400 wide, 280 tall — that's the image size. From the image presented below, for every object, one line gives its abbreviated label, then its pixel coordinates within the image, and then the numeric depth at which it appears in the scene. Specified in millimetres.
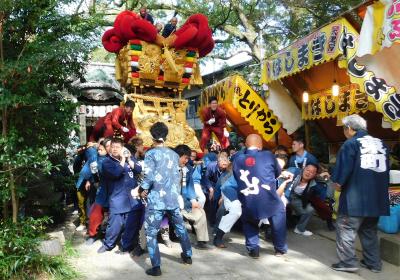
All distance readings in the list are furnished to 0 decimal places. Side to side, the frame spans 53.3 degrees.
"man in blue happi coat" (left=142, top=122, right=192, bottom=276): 4816
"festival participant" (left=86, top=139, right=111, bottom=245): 6188
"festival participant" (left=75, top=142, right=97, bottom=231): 6781
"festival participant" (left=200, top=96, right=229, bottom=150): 9664
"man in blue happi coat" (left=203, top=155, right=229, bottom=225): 7203
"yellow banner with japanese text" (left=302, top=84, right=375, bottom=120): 8484
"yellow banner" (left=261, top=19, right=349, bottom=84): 7793
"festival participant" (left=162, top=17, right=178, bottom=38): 9618
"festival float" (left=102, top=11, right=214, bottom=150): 8898
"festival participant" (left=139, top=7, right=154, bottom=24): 9492
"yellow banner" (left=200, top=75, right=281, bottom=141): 11172
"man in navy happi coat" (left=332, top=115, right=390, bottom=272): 4898
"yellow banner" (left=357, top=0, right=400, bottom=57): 5137
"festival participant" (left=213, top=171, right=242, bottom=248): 6062
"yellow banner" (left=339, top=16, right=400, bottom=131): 6512
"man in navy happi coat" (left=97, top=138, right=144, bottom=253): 5566
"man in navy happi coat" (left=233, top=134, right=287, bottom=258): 5488
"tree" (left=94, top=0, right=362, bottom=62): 15547
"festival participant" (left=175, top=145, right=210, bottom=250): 6016
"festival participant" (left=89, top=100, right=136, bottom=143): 8281
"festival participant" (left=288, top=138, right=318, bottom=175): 7383
